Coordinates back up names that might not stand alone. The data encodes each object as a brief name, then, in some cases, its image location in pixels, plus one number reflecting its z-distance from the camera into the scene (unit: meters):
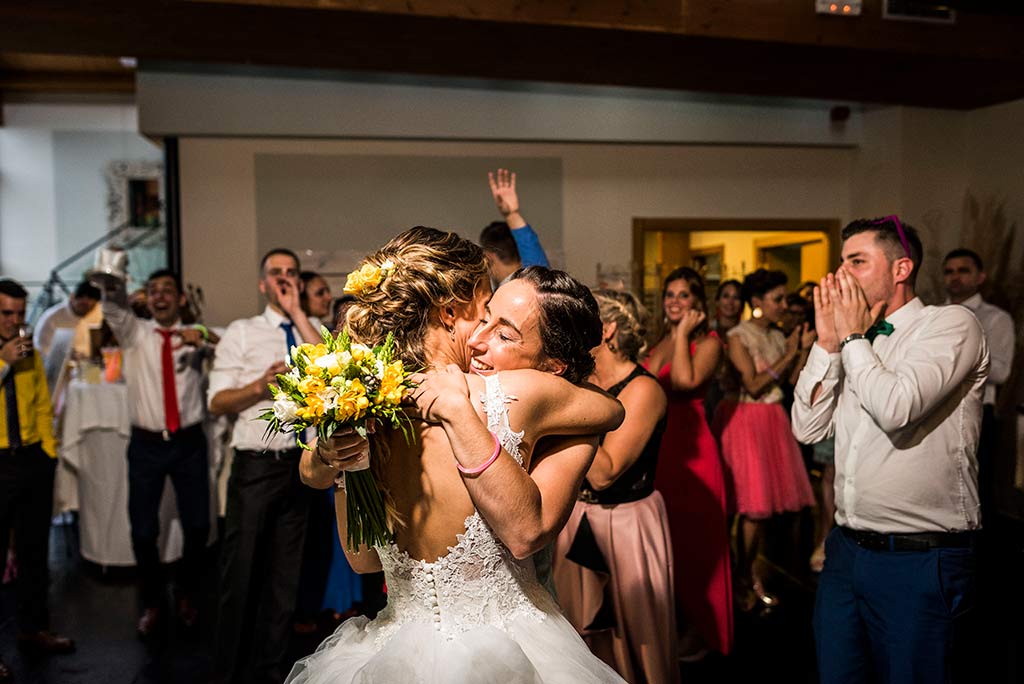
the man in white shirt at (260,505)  3.30
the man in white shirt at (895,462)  2.10
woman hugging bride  1.44
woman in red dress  3.41
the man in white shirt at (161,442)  4.02
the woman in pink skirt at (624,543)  2.61
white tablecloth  4.82
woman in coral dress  4.23
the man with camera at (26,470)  3.60
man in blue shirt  3.09
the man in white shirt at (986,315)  4.95
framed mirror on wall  11.97
